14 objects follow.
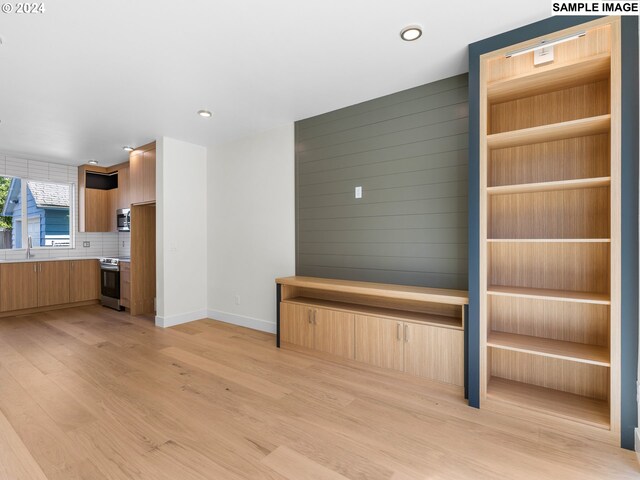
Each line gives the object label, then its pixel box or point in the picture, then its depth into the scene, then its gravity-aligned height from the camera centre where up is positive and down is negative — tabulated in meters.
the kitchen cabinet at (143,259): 5.04 -0.32
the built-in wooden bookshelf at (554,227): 2.02 +0.08
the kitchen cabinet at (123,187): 5.58 +0.93
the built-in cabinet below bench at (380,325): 2.61 -0.81
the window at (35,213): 5.50 +0.48
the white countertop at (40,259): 5.08 -0.34
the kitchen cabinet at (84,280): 5.67 -0.75
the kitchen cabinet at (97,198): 5.98 +0.78
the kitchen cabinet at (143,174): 4.68 +0.99
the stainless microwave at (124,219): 5.51 +0.35
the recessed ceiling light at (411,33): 2.18 +1.45
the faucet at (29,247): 5.57 -0.14
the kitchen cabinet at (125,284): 5.20 -0.76
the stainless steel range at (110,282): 5.44 -0.77
